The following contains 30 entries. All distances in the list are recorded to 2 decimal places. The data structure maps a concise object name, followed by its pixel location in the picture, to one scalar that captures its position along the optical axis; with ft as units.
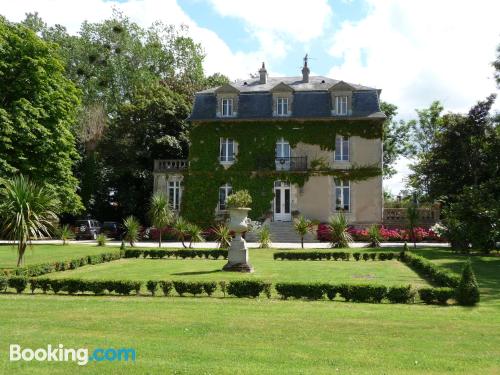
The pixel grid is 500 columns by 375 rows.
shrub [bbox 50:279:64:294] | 41.75
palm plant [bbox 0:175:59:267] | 50.88
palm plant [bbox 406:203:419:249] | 102.07
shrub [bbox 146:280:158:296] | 41.06
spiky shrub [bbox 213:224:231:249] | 80.18
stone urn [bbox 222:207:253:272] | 57.11
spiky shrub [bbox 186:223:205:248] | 92.12
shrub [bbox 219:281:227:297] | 40.98
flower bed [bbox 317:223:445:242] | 106.52
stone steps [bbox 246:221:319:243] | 108.78
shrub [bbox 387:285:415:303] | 38.14
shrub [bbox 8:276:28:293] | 41.98
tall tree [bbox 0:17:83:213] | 86.48
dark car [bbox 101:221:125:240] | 123.75
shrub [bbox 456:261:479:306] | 37.22
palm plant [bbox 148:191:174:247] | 91.04
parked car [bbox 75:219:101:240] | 120.06
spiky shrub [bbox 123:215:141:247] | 92.32
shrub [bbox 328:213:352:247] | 88.38
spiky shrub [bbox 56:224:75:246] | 98.82
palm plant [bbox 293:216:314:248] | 87.16
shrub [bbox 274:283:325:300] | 39.73
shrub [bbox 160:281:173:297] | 40.90
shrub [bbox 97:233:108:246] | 94.98
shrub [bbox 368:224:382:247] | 92.68
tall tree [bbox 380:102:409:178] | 174.19
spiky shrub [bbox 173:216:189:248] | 89.20
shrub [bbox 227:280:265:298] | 40.22
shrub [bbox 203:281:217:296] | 40.63
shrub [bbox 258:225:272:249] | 88.84
